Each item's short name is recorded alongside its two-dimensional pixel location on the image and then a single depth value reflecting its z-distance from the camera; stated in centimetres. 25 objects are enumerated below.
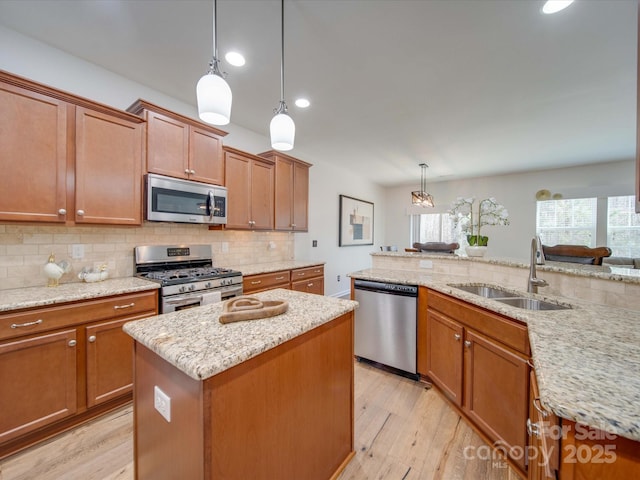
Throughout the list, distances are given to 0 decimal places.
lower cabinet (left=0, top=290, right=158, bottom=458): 149
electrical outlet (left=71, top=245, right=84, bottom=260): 209
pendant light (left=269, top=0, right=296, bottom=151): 152
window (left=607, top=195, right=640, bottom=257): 447
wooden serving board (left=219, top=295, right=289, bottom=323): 113
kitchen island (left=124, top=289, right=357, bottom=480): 82
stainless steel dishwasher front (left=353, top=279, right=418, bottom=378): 230
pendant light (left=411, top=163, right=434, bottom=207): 468
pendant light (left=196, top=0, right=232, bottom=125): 120
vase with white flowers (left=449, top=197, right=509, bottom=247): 241
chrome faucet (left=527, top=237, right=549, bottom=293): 176
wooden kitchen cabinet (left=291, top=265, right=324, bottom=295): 332
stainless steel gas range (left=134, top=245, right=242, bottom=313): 213
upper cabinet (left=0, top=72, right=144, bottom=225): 162
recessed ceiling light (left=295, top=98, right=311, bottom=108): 269
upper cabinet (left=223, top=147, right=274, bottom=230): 291
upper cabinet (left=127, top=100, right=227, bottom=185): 222
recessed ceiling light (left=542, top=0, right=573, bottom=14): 151
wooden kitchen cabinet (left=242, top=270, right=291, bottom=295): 274
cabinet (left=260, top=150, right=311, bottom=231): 342
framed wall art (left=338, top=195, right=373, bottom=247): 538
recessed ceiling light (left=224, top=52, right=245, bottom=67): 200
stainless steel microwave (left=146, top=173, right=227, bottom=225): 221
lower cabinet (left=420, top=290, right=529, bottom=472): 137
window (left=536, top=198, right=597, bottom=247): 482
